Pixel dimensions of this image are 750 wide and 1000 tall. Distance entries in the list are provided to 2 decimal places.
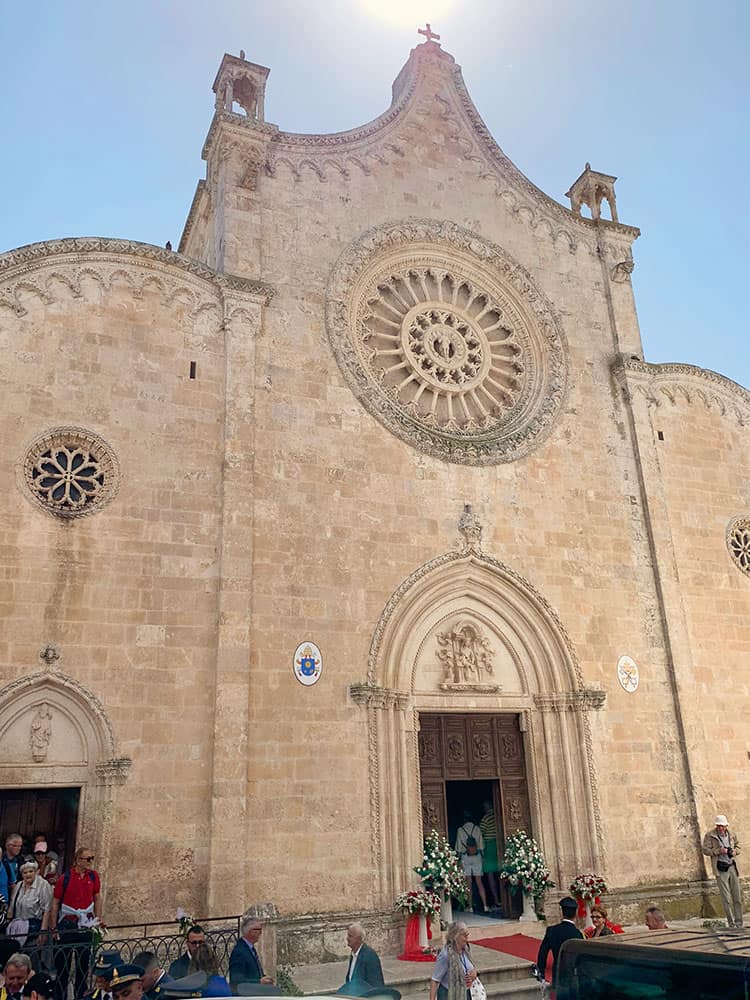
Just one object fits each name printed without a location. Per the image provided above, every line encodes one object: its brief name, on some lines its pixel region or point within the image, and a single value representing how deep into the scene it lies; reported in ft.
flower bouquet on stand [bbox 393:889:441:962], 39.81
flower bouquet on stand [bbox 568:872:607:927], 43.57
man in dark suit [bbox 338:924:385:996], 24.81
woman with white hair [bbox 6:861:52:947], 30.99
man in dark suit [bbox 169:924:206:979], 28.55
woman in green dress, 48.32
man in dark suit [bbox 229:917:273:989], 25.08
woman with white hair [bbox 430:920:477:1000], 24.59
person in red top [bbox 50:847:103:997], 29.84
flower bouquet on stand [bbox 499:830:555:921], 44.57
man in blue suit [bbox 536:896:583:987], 25.27
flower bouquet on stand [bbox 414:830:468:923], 41.34
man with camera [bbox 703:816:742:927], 43.55
